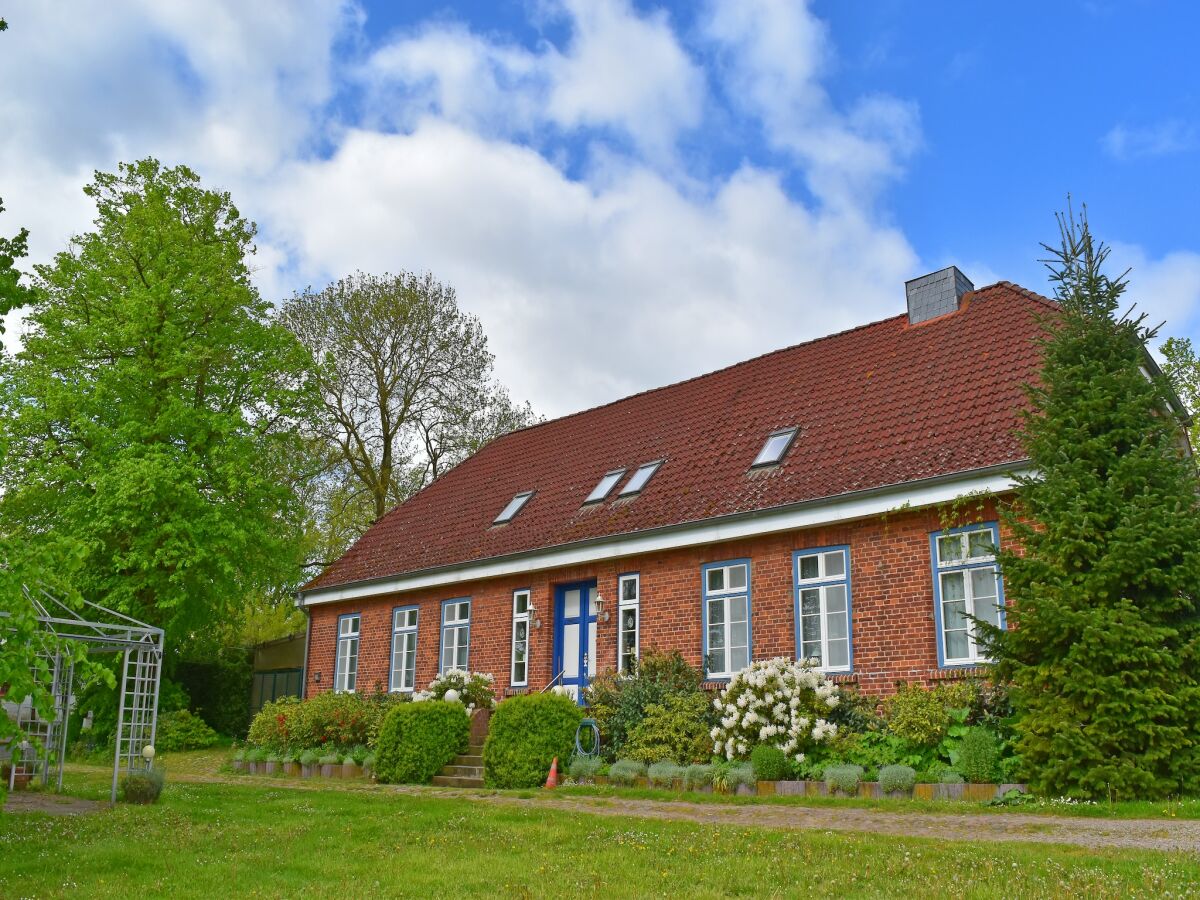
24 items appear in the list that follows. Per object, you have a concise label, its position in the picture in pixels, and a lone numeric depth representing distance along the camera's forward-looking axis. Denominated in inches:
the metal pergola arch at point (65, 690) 501.0
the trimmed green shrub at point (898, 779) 451.8
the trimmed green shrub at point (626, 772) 542.0
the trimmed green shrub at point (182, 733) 932.6
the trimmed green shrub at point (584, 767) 561.6
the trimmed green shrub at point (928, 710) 478.3
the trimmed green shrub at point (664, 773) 523.5
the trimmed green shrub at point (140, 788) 494.6
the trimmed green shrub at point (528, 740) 574.9
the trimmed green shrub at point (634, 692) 597.6
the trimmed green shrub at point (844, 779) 464.8
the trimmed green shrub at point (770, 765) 500.1
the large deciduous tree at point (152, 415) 845.8
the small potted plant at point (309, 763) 692.7
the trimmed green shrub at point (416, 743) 612.4
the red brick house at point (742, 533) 539.5
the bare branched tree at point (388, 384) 1213.1
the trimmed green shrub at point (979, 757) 445.4
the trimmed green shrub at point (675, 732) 557.9
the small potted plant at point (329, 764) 677.9
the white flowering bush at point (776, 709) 513.7
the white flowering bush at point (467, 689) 705.0
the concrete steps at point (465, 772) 605.9
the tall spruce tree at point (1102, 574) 400.5
